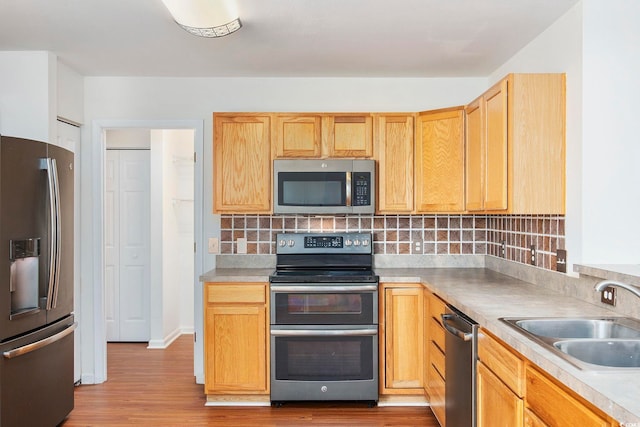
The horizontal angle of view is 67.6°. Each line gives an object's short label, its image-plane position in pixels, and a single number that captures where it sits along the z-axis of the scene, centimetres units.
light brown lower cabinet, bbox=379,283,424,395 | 315
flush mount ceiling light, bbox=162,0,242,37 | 224
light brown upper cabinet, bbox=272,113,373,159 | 337
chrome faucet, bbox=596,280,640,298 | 156
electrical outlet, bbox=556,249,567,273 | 248
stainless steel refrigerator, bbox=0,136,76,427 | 235
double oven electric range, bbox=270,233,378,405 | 311
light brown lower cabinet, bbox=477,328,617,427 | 129
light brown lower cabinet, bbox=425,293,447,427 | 269
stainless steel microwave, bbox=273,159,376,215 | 331
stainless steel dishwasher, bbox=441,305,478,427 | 213
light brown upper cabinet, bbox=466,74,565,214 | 244
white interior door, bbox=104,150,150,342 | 470
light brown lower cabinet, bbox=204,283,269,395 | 314
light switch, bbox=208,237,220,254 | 364
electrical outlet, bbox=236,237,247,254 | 365
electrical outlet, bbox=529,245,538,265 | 286
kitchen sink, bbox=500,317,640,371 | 163
